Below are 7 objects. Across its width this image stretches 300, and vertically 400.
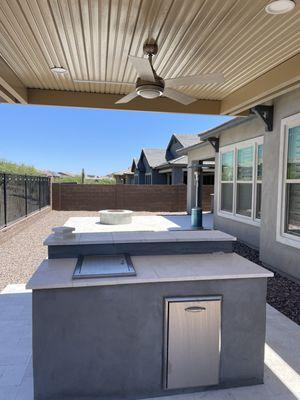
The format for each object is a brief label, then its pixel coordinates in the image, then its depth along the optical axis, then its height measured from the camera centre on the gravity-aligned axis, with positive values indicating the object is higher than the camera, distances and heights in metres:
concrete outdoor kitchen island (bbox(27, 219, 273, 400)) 2.24 -1.11
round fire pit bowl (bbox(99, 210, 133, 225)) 10.88 -1.23
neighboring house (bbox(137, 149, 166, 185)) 23.19 +1.29
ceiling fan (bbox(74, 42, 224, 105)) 3.75 +1.37
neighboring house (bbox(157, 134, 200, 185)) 17.72 +1.10
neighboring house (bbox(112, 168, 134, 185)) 32.59 +0.68
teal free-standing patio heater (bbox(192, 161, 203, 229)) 9.84 -1.06
